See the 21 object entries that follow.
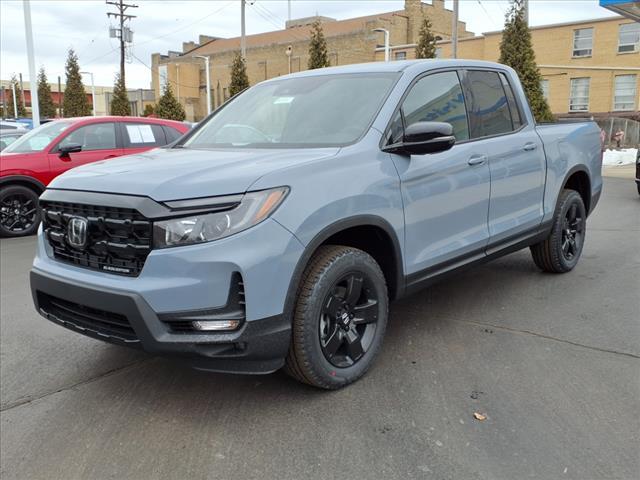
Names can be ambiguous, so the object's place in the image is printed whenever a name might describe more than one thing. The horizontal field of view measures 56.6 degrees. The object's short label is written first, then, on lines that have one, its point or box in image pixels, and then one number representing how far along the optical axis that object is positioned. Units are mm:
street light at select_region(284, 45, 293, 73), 58881
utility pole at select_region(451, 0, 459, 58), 22262
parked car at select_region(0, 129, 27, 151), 11398
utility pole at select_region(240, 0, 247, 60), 32575
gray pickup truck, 2713
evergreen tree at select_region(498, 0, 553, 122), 21500
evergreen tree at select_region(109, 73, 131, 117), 36719
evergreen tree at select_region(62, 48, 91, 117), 43750
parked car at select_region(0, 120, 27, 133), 17406
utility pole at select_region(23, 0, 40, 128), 17141
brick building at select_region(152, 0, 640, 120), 36031
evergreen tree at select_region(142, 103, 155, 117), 53956
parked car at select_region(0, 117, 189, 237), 8688
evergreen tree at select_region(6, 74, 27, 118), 60375
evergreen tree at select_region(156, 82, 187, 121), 35094
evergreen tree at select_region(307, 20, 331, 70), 29766
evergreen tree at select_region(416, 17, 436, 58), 29375
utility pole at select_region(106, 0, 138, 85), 44000
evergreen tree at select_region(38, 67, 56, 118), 54566
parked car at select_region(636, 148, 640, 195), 10611
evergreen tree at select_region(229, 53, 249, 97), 32031
